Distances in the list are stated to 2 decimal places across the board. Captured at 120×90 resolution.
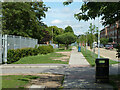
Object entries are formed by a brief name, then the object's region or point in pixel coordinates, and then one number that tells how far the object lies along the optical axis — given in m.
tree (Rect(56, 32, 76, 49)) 44.47
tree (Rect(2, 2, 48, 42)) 28.25
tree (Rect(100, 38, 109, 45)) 85.59
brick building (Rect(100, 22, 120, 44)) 80.21
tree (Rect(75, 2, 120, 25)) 6.56
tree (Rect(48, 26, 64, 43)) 71.17
